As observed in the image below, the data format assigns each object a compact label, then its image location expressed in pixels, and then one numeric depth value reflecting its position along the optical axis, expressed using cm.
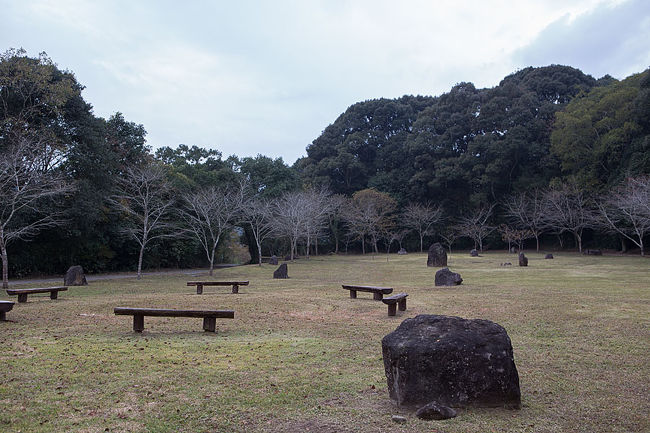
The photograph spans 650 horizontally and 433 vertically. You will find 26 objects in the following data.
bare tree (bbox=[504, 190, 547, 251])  4084
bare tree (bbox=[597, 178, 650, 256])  2813
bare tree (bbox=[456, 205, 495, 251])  4353
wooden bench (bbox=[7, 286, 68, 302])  1157
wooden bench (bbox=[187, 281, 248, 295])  1429
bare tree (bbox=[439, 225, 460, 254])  4711
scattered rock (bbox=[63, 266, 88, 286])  1731
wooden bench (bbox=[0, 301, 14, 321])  856
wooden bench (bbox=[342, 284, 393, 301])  1192
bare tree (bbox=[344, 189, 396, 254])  4506
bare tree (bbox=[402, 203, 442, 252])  4681
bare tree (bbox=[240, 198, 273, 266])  3107
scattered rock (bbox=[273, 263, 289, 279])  2193
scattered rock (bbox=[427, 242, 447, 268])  2630
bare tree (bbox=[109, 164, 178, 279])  2345
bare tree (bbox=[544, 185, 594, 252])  3756
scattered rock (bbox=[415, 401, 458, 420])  393
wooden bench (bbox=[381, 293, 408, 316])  936
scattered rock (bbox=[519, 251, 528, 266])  2481
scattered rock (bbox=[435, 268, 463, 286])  1571
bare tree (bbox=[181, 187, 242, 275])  2612
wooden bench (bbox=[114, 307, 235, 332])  777
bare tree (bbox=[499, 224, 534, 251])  4078
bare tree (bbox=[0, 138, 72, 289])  1634
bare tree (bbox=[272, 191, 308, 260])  3622
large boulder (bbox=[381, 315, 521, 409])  415
